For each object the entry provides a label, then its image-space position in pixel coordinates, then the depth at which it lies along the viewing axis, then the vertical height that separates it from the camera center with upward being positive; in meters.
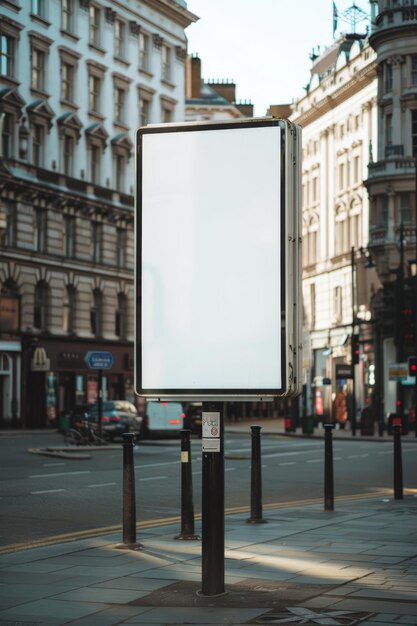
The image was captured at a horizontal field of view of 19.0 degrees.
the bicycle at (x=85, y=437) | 36.44 -0.71
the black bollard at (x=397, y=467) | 17.59 -0.76
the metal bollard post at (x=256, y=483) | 14.16 -0.80
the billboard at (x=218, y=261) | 8.40 +1.05
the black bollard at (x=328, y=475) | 15.62 -0.78
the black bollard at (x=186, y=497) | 12.61 -0.84
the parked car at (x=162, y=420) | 43.97 -0.24
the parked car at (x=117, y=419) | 42.12 -0.20
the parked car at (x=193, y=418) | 48.88 -0.19
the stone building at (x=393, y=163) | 62.81 +12.63
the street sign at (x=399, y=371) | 49.00 +1.66
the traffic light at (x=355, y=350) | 53.44 +2.74
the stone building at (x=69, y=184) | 56.09 +11.06
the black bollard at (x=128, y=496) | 11.82 -0.78
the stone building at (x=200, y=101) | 106.12 +26.87
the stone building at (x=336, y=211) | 69.06 +12.14
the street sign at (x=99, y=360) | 37.62 +1.63
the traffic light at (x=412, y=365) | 47.03 +1.82
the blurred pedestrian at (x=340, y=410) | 63.12 +0.17
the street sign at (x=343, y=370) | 58.72 +2.03
